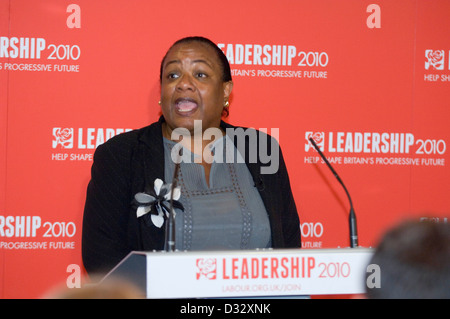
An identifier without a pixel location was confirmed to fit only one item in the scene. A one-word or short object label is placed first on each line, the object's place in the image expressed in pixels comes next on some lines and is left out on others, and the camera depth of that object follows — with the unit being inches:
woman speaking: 194.1
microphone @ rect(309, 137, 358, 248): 186.9
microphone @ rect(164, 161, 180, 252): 184.5
